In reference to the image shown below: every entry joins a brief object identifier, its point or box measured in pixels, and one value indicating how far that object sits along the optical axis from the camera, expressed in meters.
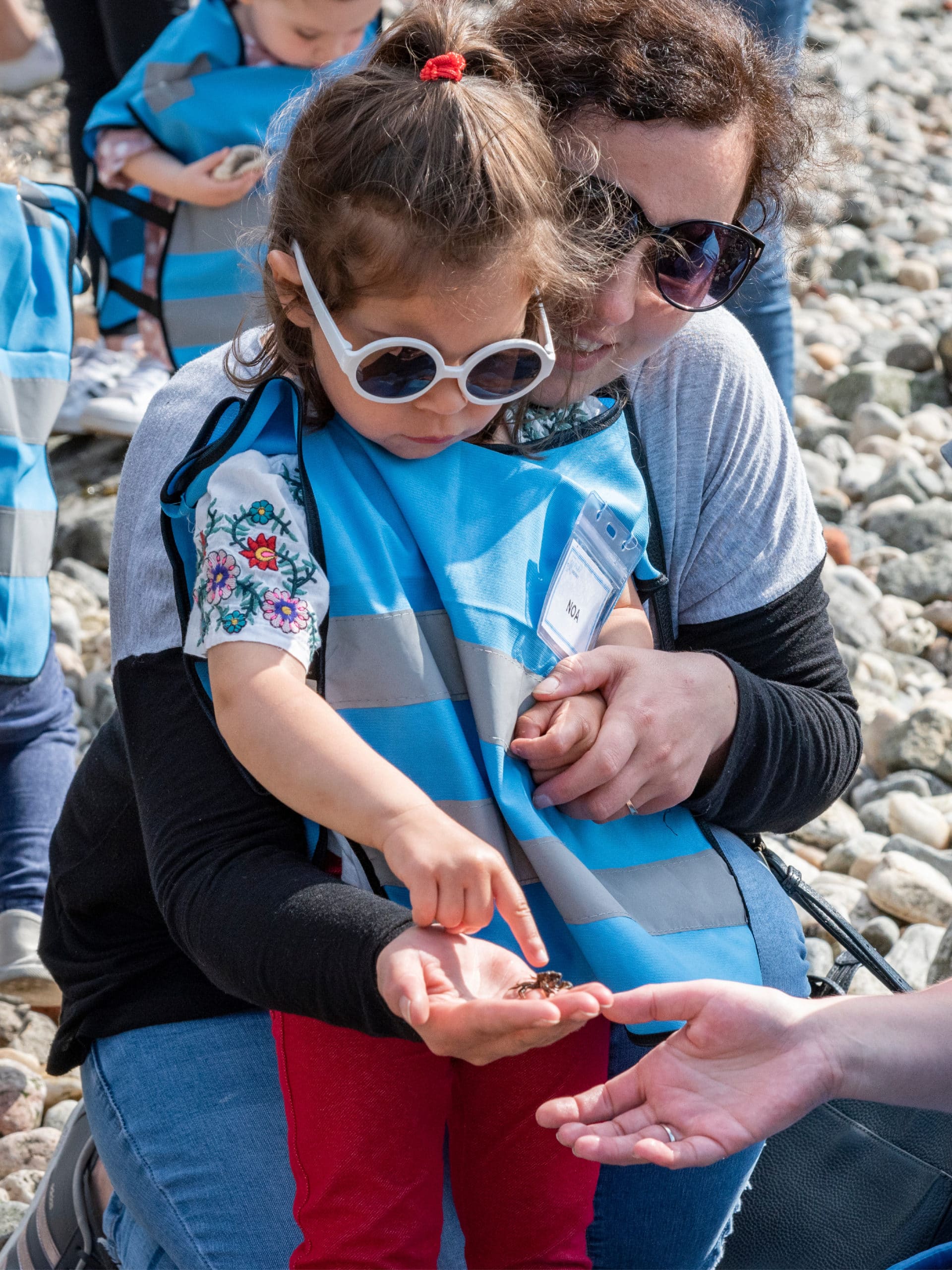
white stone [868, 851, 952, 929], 2.95
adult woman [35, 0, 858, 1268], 1.57
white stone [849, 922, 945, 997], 2.74
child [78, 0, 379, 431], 3.88
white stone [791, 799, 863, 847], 3.26
